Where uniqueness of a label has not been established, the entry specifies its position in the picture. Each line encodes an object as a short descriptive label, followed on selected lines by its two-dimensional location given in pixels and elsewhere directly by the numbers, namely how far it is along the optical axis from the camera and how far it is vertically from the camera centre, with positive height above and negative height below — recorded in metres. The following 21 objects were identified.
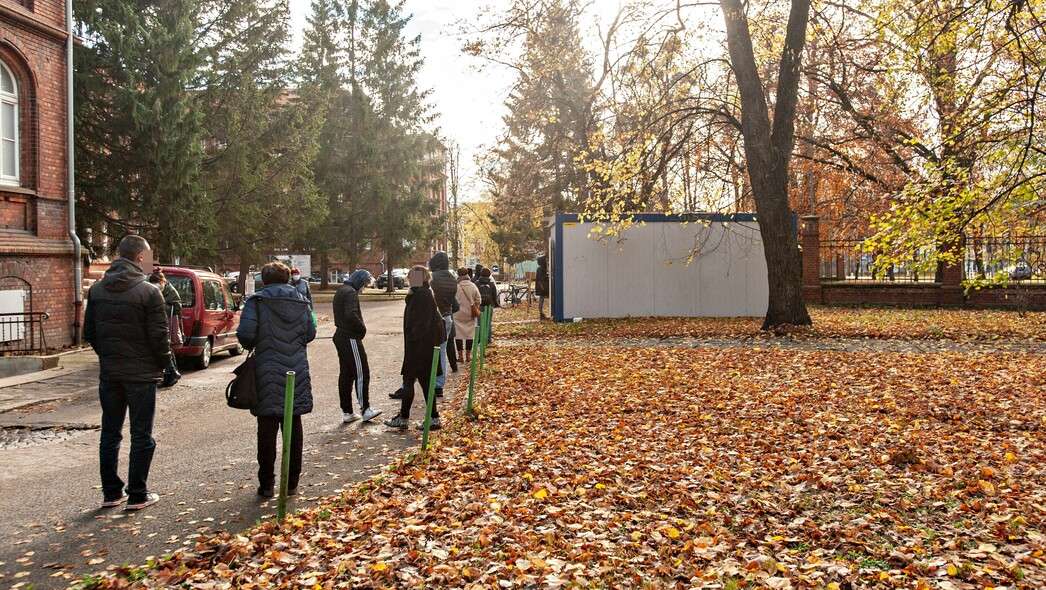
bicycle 35.19 -0.36
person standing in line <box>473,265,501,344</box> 16.80 +0.07
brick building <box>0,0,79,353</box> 15.12 +2.26
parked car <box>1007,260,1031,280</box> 21.66 +0.24
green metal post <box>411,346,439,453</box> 7.09 -1.01
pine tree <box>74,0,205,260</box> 20.72 +4.73
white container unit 21.86 +0.44
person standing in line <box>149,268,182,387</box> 11.45 -0.13
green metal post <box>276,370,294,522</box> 5.02 -0.96
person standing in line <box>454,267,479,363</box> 12.45 -0.33
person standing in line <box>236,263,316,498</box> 5.88 -0.51
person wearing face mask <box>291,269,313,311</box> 15.09 +0.07
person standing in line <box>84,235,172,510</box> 5.64 -0.45
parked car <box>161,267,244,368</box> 13.30 -0.35
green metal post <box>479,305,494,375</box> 13.83 -0.57
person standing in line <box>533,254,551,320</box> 22.56 +0.16
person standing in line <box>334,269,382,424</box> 8.46 -0.62
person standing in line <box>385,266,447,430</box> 8.33 -0.55
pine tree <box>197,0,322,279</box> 29.92 +6.55
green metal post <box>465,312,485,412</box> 8.76 -0.80
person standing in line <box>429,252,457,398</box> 10.48 +0.01
